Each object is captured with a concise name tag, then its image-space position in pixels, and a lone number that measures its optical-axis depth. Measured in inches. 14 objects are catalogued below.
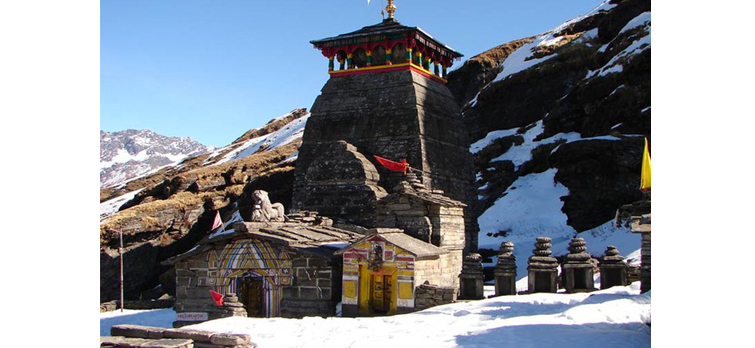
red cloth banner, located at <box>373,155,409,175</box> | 1216.2
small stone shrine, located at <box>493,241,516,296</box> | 834.8
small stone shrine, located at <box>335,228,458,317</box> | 813.9
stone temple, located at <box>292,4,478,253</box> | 1217.4
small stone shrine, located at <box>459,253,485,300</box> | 828.6
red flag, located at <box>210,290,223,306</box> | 865.0
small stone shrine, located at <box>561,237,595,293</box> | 780.6
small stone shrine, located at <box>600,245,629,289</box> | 781.9
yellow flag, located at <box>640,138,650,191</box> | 575.7
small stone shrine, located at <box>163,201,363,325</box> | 866.6
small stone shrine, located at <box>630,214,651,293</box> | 546.6
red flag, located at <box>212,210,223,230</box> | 1046.4
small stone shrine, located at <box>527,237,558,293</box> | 792.9
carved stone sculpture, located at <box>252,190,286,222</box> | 947.3
